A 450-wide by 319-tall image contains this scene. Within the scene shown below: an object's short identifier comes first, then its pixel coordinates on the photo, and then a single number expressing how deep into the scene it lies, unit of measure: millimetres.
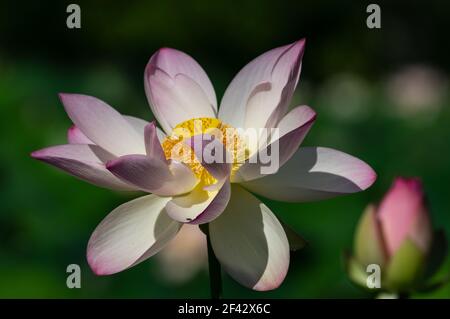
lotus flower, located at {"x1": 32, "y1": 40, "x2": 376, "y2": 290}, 716
